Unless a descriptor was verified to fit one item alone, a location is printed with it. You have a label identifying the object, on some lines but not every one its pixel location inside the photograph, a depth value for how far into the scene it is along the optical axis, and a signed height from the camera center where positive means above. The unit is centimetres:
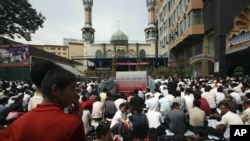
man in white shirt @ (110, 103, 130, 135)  384 -118
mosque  3672 +697
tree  1415 +514
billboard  1423 +170
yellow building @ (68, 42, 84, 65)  4368 +680
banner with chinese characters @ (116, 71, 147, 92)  1042 -45
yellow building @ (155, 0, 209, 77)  1779 +507
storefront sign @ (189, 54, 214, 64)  1685 +167
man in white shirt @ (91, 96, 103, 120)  481 -111
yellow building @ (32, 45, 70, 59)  4886 +761
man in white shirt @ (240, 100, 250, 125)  357 -98
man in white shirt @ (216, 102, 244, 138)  332 -99
